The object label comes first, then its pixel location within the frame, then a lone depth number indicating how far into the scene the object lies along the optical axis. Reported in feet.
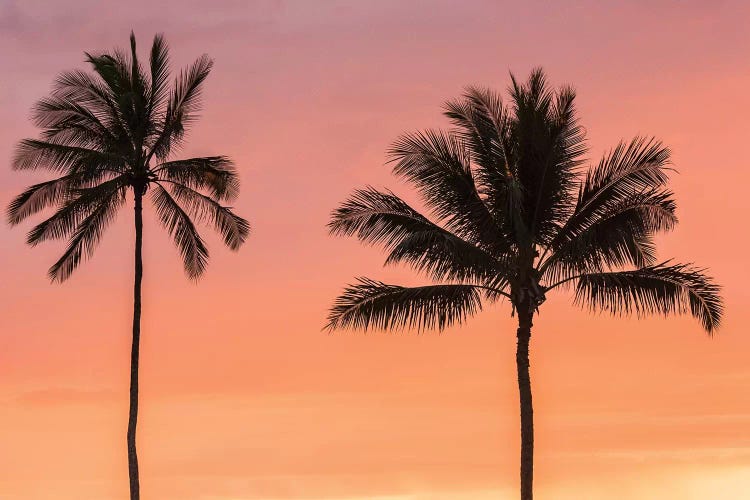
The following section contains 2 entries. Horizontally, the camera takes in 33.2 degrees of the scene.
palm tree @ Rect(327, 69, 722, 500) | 111.04
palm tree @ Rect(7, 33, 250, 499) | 132.67
